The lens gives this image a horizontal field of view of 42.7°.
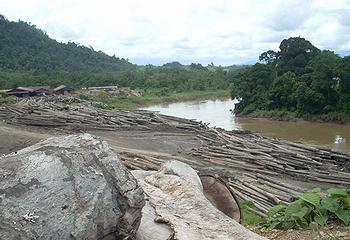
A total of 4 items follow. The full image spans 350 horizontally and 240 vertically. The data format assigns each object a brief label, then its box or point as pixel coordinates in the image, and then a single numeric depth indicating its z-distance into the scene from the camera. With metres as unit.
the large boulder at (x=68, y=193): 1.86
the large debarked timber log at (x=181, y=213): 2.57
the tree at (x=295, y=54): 32.31
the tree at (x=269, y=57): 34.69
